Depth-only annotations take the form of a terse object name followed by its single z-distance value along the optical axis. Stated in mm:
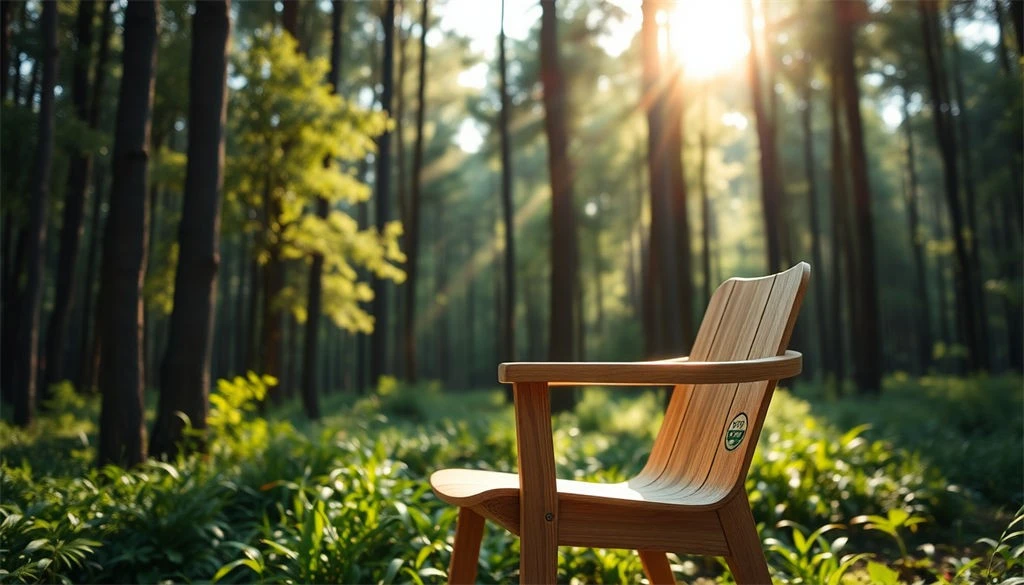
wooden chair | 1743
